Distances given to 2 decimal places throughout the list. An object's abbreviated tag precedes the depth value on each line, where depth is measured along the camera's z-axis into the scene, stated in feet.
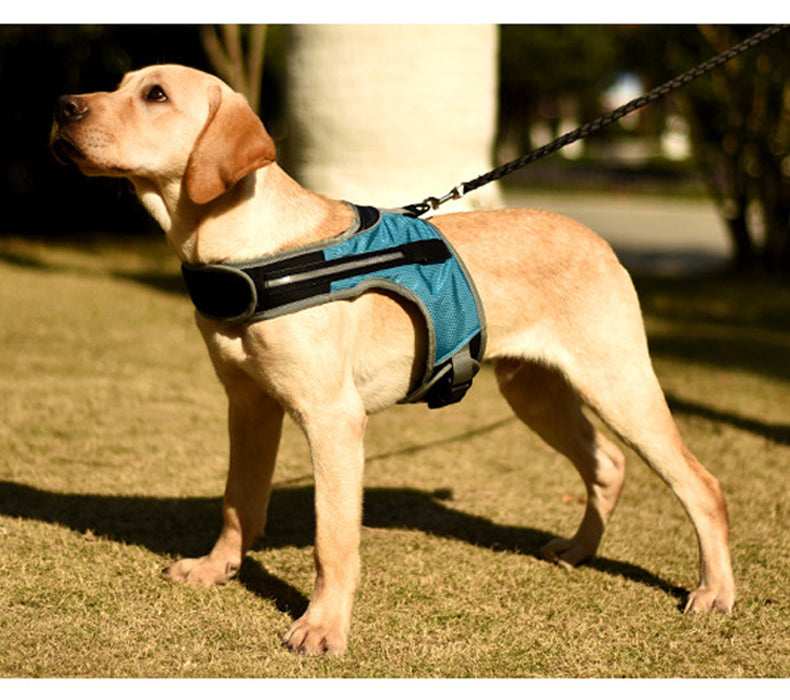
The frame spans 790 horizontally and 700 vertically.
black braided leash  13.85
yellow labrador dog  11.31
